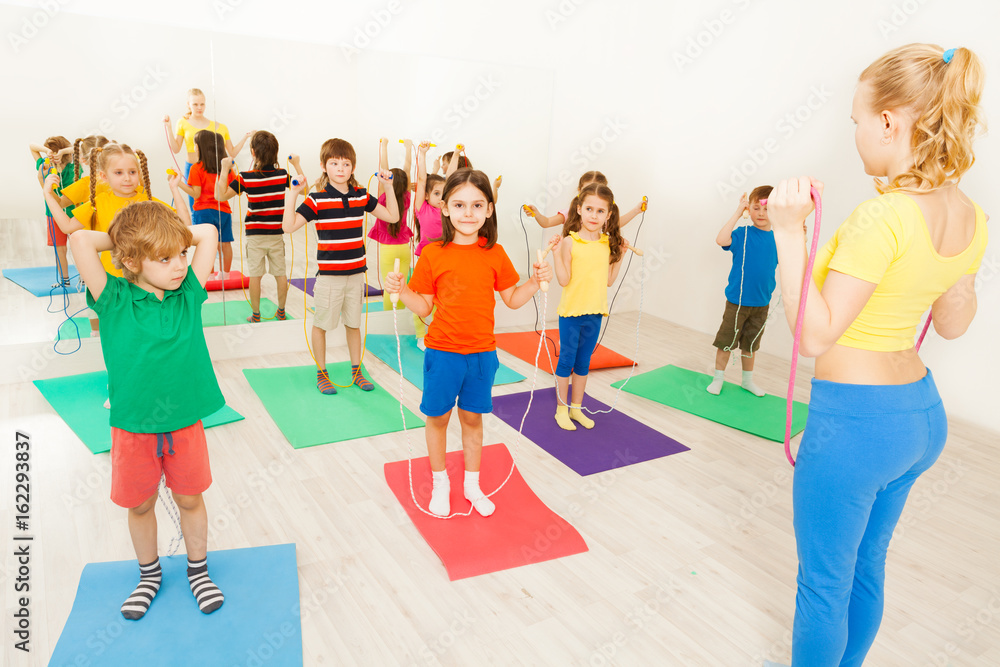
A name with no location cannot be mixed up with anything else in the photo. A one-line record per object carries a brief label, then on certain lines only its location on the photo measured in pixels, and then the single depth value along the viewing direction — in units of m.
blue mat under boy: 1.70
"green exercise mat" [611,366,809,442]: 3.43
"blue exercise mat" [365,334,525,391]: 3.92
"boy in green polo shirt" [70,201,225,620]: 1.65
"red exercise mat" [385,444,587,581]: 2.19
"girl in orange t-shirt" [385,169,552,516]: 2.19
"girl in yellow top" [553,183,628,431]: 3.03
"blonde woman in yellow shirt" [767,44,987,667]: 1.12
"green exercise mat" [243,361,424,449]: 3.08
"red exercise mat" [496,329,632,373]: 4.30
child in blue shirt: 3.61
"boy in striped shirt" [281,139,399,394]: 3.39
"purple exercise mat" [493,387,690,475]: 2.97
